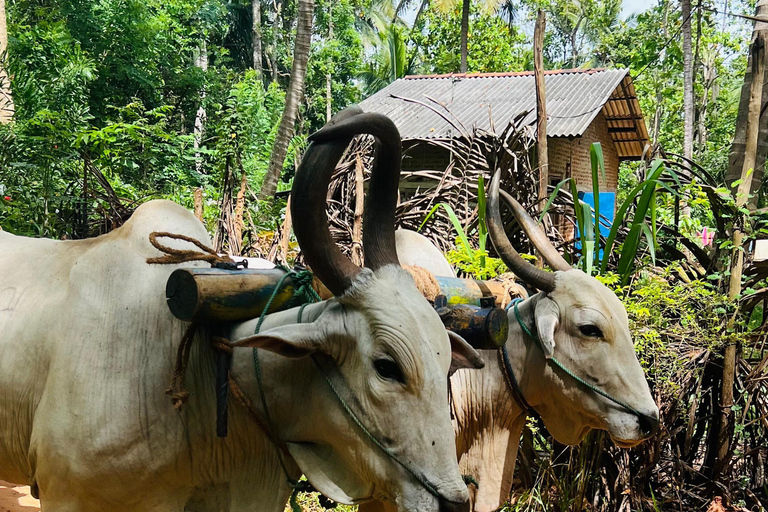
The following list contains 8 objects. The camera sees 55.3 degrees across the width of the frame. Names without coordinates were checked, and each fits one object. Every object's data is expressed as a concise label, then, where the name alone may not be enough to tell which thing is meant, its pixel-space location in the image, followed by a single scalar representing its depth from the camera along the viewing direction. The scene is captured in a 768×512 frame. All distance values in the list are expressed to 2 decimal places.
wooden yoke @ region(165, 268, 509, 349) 2.04
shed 12.95
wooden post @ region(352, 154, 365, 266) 5.01
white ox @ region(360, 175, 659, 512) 3.06
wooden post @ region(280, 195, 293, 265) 5.55
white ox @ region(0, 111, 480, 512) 1.85
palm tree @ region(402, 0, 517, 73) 22.41
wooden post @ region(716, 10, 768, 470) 4.48
